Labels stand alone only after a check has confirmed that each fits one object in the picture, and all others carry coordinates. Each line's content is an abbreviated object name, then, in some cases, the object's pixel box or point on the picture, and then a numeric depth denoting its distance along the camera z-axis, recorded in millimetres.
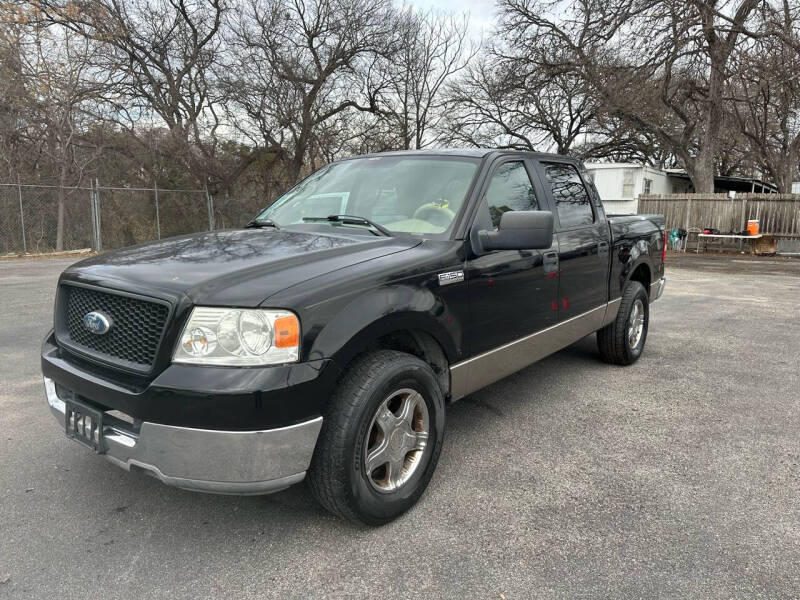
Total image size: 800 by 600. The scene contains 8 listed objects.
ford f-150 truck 2180
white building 23422
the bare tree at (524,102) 24188
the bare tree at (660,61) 18766
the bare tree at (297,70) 21031
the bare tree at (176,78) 20203
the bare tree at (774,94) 17578
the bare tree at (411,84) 24344
